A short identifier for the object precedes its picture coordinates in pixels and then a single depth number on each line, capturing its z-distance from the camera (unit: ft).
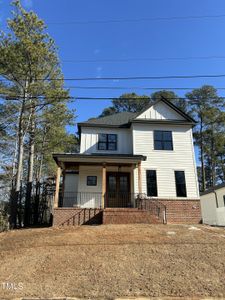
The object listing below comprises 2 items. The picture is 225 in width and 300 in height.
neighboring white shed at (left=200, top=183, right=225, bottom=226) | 68.80
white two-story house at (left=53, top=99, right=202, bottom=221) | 49.37
